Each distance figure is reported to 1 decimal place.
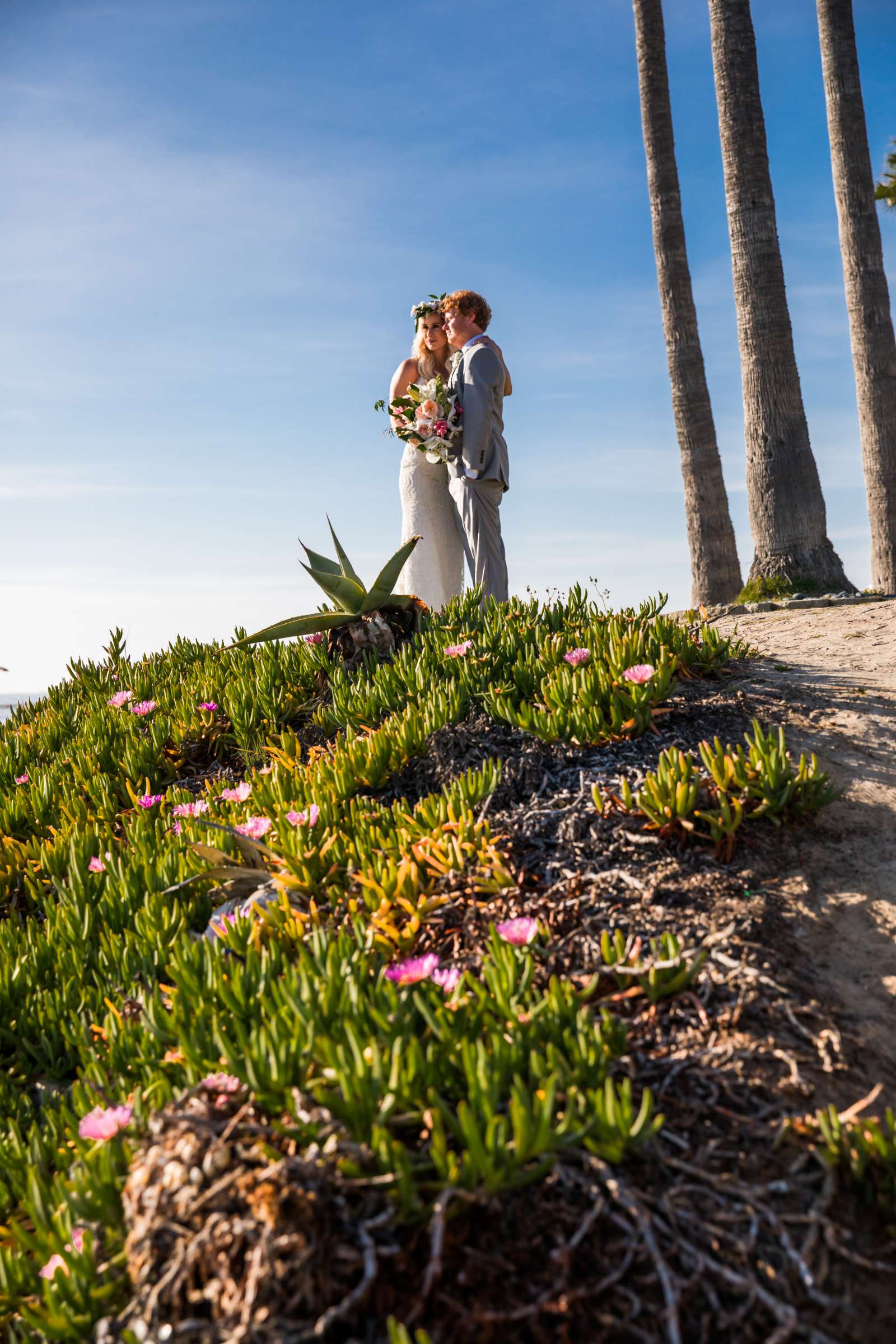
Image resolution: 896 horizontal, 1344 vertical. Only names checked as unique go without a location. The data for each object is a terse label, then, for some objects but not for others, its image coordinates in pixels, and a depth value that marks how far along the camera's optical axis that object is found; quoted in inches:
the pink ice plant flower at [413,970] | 85.4
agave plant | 211.0
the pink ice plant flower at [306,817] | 129.8
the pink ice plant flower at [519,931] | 91.8
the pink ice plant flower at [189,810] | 159.0
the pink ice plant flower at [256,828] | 134.5
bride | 328.5
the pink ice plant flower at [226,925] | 108.2
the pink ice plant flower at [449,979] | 87.5
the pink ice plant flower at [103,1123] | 77.2
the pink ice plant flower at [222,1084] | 75.7
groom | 300.5
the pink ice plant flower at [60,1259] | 71.6
